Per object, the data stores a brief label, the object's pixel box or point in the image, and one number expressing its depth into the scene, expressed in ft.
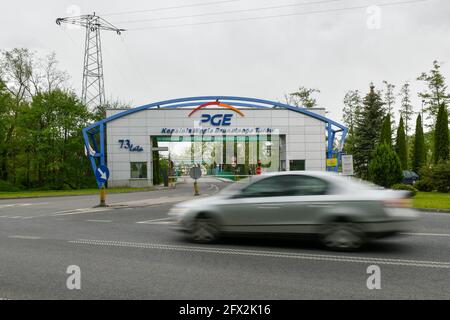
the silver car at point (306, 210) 21.67
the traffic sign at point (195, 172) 72.85
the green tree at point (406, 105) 192.85
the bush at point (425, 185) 80.23
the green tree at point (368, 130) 156.56
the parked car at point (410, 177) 105.70
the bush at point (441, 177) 77.30
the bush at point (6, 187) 135.03
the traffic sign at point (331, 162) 63.15
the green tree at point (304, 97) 215.31
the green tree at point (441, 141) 101.24
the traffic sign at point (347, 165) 52.95
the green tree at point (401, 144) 129.27
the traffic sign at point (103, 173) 59.41
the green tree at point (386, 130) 133.03
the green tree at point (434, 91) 158.51
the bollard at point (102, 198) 58.05
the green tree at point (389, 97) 199.21
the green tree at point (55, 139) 134.92
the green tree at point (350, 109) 204.47
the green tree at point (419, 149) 123.75
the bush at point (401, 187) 61.36
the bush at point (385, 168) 64.90
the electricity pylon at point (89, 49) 142.41
